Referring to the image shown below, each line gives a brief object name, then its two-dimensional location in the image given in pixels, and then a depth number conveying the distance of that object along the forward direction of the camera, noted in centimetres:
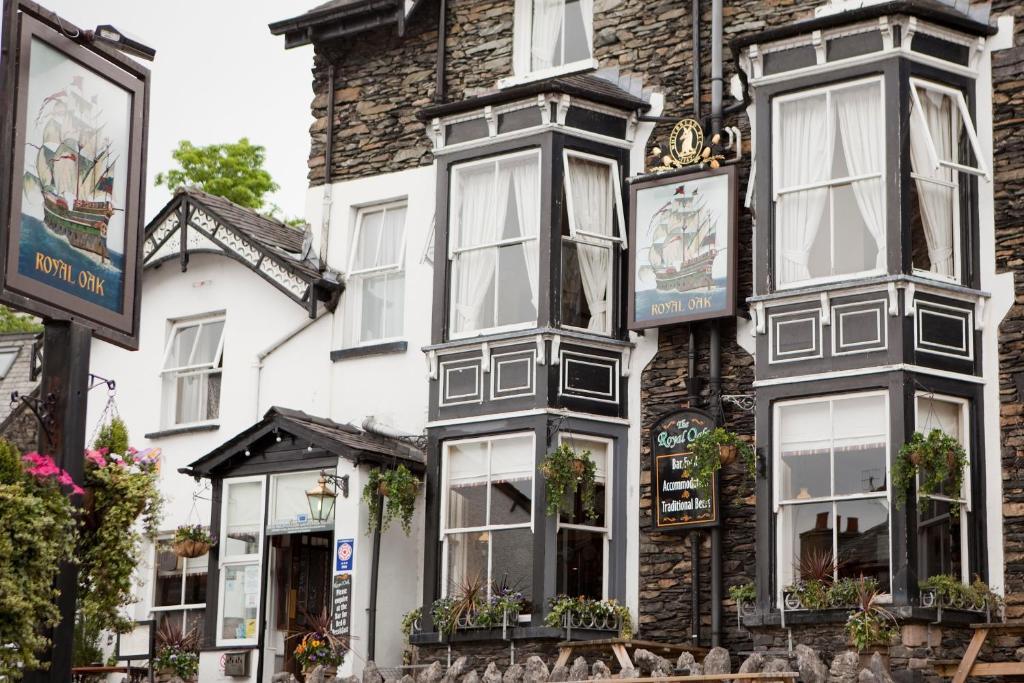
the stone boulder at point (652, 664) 1789
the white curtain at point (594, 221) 2184
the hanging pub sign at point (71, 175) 1435
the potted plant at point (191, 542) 2298
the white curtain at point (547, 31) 2356
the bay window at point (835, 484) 1905
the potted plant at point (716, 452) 1992
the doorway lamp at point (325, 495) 2228
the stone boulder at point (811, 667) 1706
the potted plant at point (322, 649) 2156
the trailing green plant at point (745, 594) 1972
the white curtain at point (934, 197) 1981
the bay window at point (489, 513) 2112
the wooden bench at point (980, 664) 1756
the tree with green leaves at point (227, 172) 3884
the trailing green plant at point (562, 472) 2066
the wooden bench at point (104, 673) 2242
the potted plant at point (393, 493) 2169
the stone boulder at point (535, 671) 1877
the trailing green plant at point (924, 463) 1852
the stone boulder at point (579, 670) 1844
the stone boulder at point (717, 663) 1772
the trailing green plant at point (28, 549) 1439
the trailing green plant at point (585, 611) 2038
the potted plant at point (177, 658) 2327
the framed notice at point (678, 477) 2056
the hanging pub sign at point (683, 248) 2083
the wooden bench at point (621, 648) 1894
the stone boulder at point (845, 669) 1714
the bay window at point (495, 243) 2186
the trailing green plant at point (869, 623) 1816
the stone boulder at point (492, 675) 1905
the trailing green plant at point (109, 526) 1573
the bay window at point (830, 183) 1983
